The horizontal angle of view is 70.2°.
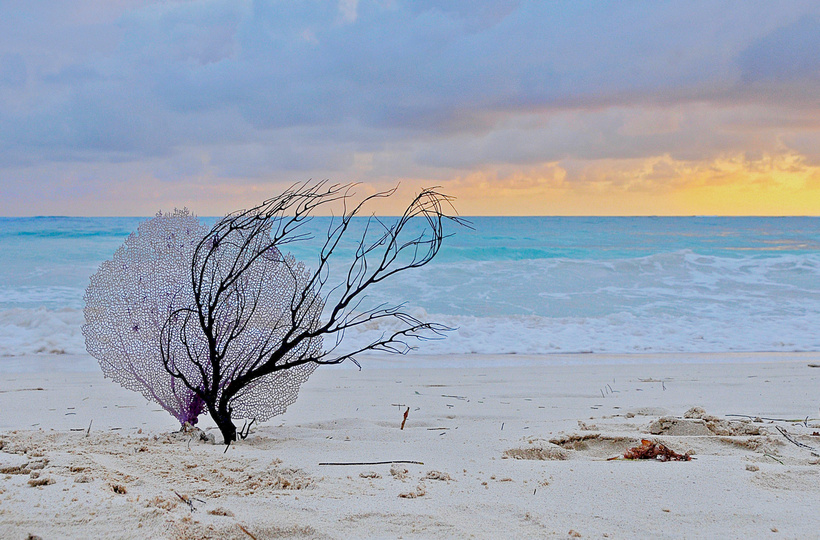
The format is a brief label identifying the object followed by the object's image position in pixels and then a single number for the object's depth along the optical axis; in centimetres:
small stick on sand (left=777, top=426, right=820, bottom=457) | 295
